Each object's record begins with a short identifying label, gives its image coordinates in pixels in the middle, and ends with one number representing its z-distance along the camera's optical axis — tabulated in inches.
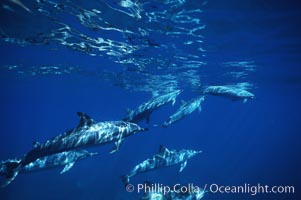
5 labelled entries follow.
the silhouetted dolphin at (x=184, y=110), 601.3
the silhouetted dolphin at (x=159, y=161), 532.7
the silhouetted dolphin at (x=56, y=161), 508.8
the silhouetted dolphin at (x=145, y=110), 549.8
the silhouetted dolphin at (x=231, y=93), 690.8
